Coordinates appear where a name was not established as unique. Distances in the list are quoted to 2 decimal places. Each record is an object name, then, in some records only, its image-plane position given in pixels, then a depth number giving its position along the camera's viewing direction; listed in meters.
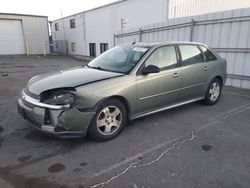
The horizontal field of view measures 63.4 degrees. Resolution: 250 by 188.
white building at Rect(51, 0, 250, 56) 12.27
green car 2.85
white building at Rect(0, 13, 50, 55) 20.25
